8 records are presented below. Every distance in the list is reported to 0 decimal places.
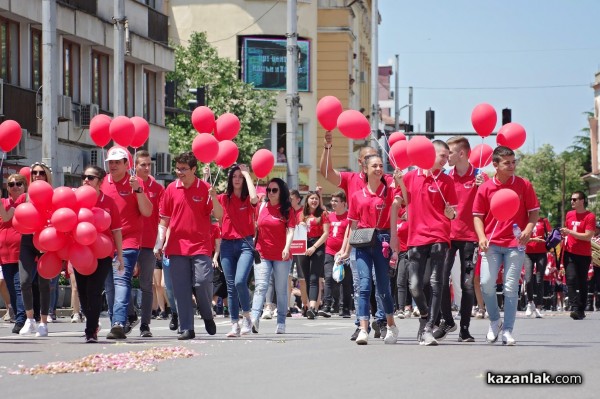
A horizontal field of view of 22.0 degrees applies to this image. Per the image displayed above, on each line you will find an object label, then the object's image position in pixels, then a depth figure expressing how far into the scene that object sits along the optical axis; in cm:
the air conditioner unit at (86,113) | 3934
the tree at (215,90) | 5381
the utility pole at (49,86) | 2733
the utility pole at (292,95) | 3712
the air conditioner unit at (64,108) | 3738
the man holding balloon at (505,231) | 1555
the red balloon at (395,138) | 1692
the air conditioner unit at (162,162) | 4658
